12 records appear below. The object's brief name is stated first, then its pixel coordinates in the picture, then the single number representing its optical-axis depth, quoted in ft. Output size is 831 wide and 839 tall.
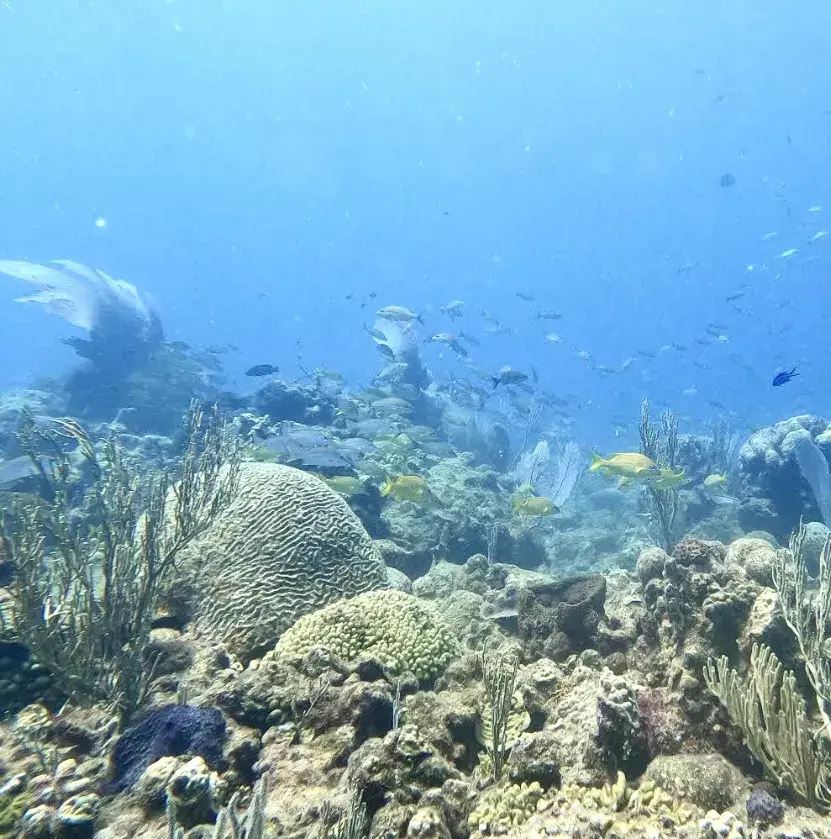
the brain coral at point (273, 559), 17.30
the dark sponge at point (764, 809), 8.20
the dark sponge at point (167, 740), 10.77
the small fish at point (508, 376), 44.74
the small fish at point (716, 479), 36.91
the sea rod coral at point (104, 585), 12.62
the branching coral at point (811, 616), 9.96
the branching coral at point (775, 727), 8.51
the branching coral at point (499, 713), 10.77
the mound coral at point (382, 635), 15.07
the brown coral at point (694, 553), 14.25
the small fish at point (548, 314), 72.13
